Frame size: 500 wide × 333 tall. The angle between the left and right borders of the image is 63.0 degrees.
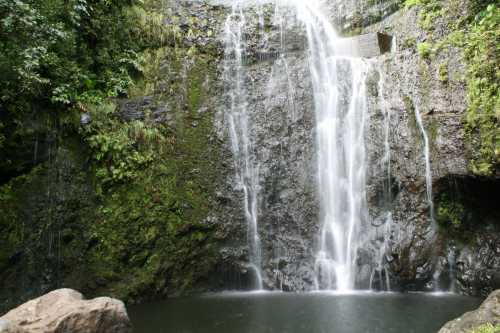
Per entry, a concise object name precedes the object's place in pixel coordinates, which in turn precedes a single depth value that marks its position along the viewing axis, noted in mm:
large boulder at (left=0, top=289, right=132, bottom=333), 4980
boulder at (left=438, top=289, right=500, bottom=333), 4617
